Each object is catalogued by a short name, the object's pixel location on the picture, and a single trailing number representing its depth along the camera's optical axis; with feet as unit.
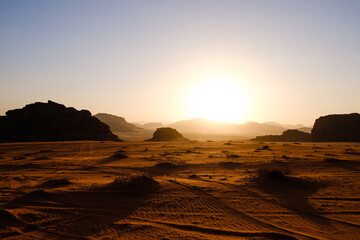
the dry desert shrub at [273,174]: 35.94
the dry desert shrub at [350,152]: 72.18
